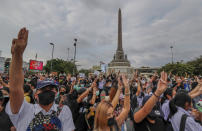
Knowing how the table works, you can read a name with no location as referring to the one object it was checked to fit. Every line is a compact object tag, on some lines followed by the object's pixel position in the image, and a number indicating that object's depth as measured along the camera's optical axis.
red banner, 18.80
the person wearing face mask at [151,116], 1.78
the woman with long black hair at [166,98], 2.41
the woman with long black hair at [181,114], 1.70
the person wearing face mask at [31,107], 1.13
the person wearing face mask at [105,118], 1.59
